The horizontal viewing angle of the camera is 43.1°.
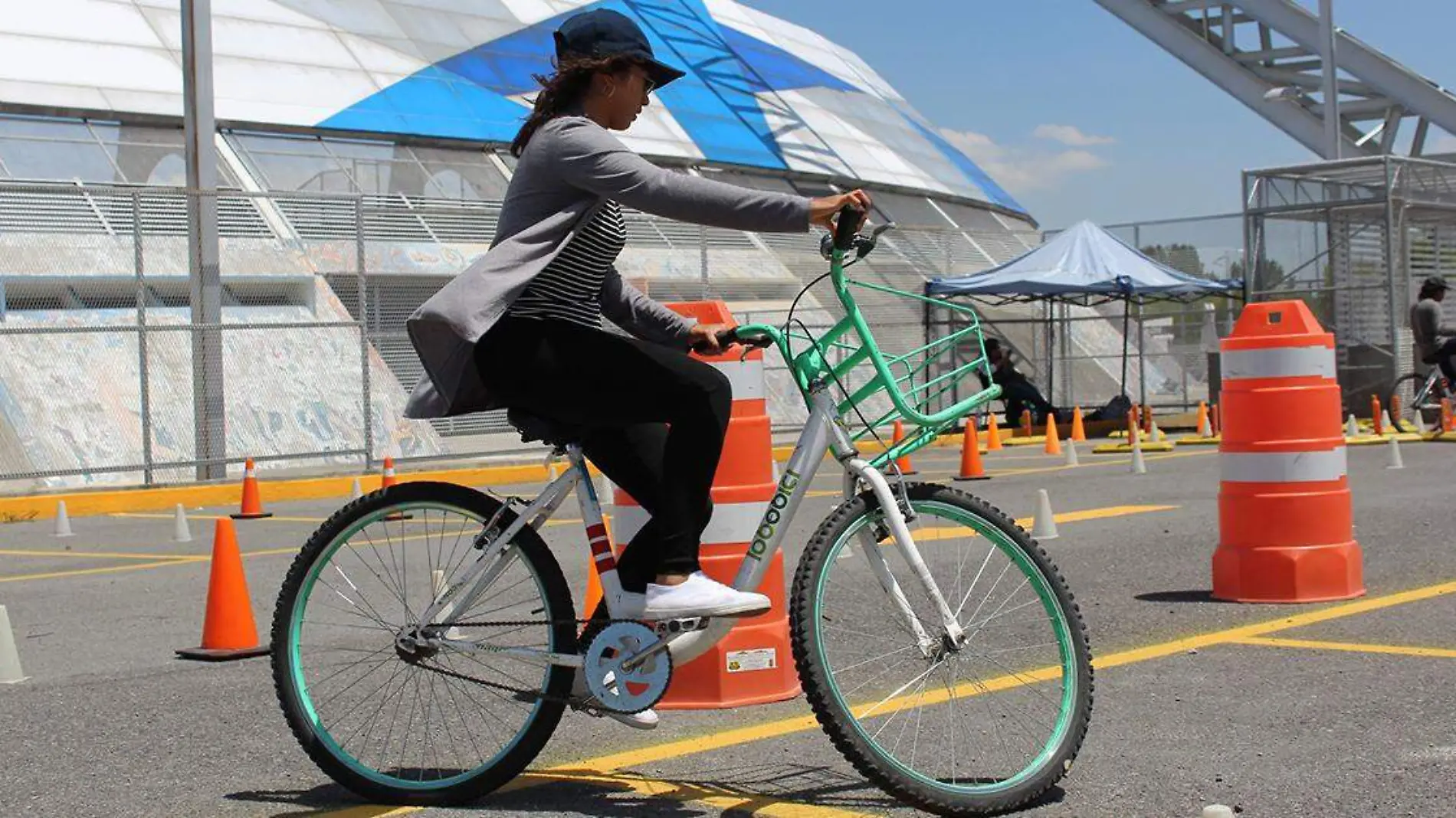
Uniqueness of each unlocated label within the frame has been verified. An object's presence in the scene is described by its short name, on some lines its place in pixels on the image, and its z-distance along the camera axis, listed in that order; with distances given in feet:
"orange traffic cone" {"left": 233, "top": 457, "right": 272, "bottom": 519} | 52.60
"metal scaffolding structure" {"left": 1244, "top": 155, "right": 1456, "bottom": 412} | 90.53
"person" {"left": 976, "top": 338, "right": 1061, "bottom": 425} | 92.94
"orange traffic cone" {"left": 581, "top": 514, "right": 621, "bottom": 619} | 22.99
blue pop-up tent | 88.22
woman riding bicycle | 14.73
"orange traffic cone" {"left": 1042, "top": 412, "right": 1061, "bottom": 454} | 75.15
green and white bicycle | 14.58
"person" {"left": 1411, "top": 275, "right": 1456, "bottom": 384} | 74.95
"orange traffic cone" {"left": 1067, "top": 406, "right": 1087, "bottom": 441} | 85.92
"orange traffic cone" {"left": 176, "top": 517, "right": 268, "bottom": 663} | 24.72
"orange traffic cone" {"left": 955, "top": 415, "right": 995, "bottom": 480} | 58.59
